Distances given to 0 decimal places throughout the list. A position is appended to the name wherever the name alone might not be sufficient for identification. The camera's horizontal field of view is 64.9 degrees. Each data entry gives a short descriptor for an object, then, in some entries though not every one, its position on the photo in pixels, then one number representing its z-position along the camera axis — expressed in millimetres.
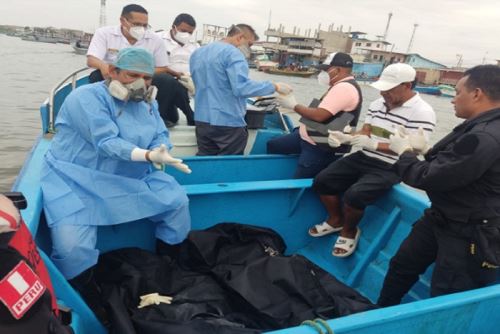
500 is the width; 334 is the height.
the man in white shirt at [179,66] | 4562
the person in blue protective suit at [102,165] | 2041
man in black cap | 3205
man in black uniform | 1820
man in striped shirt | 2658
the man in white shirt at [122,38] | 3791
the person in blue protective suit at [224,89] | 3502
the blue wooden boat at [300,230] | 1730
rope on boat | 1440
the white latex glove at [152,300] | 1997
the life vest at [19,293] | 926
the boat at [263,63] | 48703
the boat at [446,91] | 40844
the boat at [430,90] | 41053
